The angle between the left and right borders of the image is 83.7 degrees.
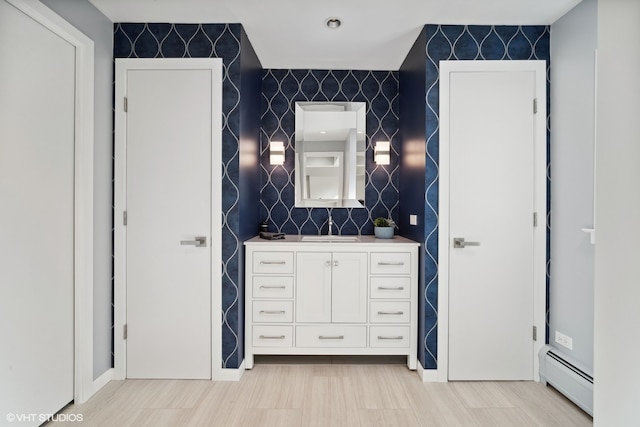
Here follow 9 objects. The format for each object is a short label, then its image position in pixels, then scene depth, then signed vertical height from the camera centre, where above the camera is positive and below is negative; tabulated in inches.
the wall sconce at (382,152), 137.3 +22.4
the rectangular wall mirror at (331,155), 138.3 +21.2
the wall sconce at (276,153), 135.3 +21.4
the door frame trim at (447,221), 102.0 -2.9
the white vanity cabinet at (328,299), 110.2 -27.6
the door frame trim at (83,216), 89.4 -2.4
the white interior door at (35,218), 70.9 -2.6
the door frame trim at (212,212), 102.4 -1.3
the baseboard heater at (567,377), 84.4 -41.7
